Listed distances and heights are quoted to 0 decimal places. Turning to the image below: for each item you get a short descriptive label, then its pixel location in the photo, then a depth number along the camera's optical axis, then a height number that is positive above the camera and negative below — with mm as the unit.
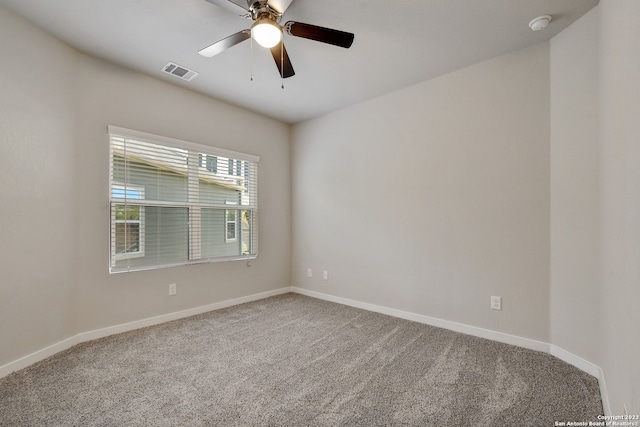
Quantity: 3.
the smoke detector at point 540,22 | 2057 +1438
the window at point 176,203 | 2814 +141
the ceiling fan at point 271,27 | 1797 +1252
